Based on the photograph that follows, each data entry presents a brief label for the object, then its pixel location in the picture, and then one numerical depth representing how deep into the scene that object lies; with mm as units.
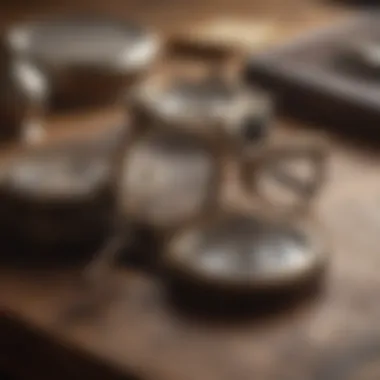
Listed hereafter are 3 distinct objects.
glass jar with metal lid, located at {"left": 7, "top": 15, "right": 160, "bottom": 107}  930
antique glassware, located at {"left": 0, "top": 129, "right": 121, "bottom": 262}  775
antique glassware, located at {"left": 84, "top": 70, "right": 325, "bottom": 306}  756
